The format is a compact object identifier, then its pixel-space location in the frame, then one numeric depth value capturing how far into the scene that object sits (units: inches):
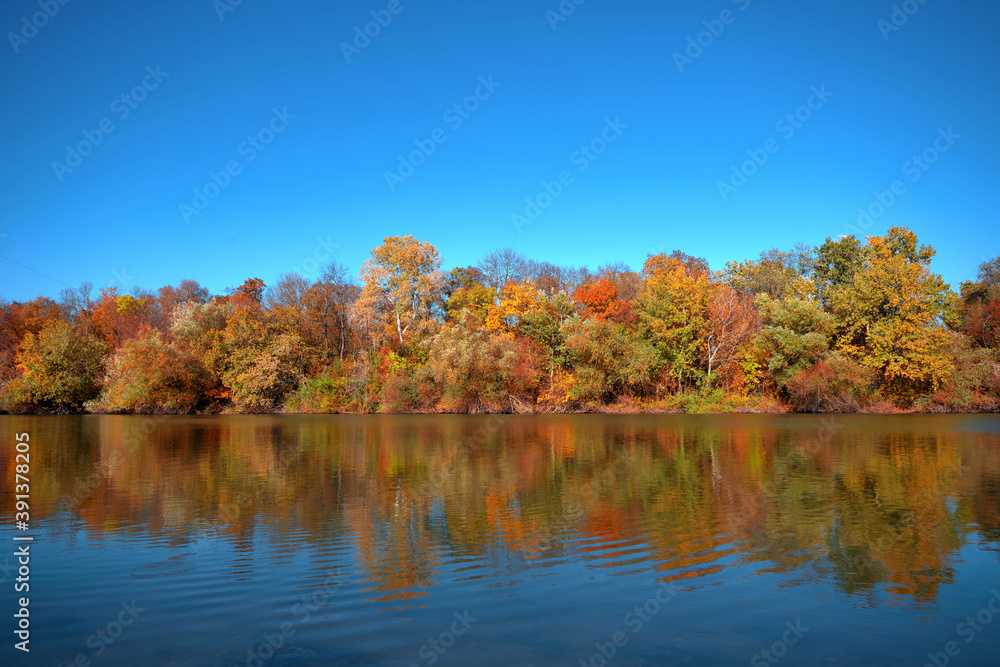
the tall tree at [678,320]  2006.6
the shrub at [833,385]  1790.1
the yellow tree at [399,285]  2279.8
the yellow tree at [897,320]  1760.6
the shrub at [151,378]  2026.3
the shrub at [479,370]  1973.4
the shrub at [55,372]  2044.8
